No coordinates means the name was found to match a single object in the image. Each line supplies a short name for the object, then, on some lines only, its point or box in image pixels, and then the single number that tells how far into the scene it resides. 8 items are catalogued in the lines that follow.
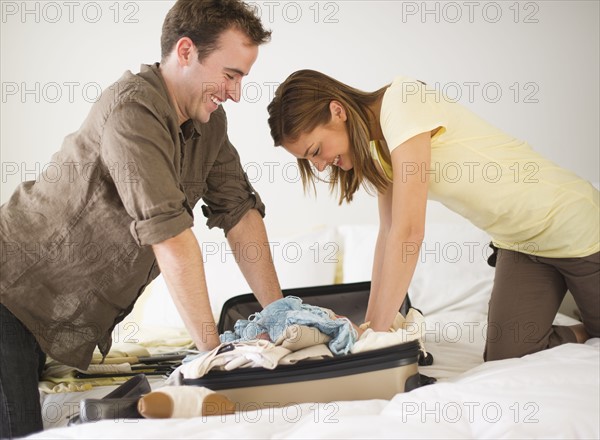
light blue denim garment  1.50
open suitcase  1.43
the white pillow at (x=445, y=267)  2.49
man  1.50
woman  1.70
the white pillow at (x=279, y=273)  2.61
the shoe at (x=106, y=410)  1.31
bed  1.20
